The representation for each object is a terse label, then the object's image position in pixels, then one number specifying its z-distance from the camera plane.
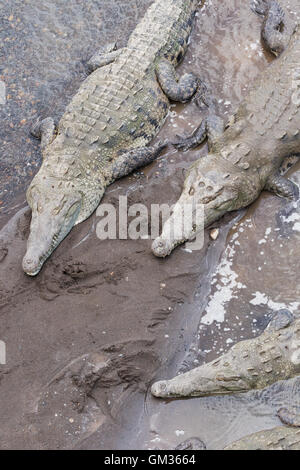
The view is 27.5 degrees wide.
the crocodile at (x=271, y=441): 3.97
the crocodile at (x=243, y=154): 5.17
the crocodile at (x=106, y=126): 5.14
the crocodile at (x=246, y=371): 4.28
